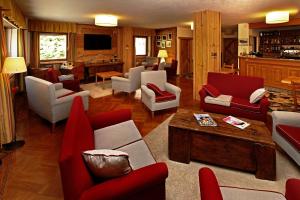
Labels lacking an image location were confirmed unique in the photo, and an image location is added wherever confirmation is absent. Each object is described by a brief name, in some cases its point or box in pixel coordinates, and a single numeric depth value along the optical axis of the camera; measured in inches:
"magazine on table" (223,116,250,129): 115.2
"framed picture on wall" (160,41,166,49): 447.2
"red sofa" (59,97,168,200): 51.1
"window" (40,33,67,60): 323.0
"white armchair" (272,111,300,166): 109.6
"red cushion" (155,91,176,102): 188.8
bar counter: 273.3
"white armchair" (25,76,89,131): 151.8
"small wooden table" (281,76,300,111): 199.2
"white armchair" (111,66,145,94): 253.8
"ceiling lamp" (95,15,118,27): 258.5
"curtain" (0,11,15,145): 128.9
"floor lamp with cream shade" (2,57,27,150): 126.6
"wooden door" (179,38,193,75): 427.8
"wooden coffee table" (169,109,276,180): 98.3
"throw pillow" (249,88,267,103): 162.4
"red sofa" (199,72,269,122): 160.7
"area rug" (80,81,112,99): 269.0
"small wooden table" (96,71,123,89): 311.6
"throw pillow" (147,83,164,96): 194.2
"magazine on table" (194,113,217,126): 115.9
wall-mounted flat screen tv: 366.6
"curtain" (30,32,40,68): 307.6
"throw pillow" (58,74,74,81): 264.9
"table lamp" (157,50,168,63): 407.8
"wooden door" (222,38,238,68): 475.5
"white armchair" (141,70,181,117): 186.7
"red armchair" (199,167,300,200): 51.7
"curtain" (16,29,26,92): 242.1
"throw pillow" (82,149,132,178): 58.4
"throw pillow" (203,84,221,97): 181.6
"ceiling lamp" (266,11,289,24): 233.3
